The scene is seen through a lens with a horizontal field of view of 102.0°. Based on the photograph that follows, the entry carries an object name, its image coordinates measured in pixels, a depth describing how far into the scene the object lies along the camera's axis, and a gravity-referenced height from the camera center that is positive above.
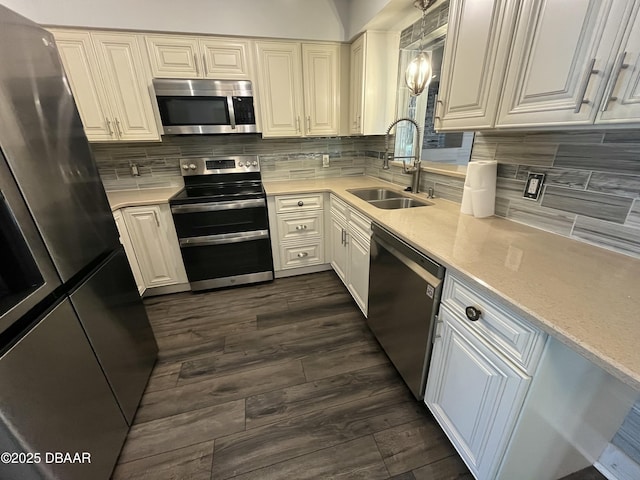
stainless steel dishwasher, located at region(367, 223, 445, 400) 1.17 -0.79
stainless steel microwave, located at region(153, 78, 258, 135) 2.11 +0.33
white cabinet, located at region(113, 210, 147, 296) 2.05 -0.79
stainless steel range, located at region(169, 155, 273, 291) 2.27 -0.64
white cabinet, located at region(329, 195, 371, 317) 1.82 -0.80
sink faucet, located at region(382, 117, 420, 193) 2.00 -0.19
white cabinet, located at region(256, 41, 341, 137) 2.32 +0.50
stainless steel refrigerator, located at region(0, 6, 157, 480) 0.78 -0.46
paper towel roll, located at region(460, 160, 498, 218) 1.38 -0.26
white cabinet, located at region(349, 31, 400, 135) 2.18 +0.51
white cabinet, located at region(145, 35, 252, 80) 2.11 +0.71
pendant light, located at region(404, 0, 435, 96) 1.61 +0.42
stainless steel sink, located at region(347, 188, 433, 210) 2.01 -0.44
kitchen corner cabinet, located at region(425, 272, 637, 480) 0.78 -0.83
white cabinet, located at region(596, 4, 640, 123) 0.69 +0.13
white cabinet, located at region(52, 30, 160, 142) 2.00 +0.51
